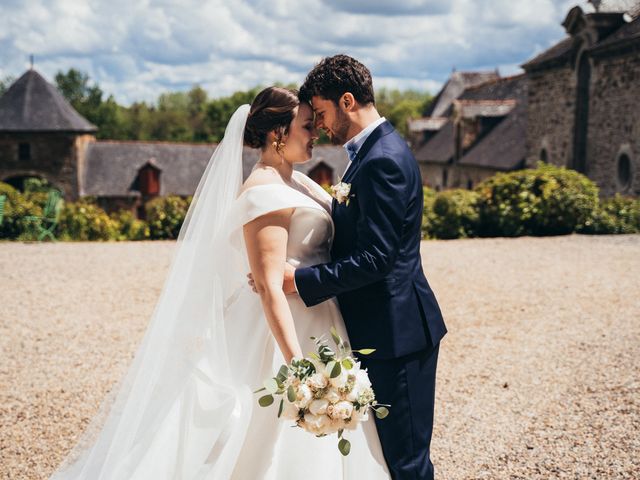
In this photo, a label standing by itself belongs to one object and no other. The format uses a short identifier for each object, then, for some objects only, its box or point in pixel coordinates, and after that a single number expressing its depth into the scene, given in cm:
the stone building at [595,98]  1678
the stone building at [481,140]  2444
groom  264
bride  281
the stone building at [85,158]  3475
